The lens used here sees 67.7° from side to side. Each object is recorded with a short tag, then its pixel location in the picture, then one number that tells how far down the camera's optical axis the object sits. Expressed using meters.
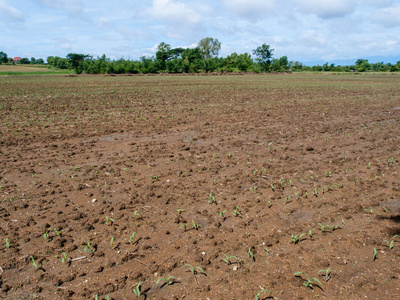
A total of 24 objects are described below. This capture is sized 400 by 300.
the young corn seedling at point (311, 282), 3.45
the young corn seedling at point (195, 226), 4.66
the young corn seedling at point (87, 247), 4.09
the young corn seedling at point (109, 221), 4.82
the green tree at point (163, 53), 99.00
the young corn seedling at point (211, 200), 5.52
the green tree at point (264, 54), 111.38
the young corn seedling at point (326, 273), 3.58
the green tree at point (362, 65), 107.44
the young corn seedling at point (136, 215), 5.01
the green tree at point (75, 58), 92.44
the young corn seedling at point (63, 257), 3.87
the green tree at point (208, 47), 131.38
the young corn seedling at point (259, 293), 3.24
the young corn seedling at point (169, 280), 3.51
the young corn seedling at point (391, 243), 4.14
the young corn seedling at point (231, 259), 3.86
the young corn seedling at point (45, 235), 4.37
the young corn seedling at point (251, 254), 3.92
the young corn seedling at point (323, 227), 4.56
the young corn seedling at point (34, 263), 3.79
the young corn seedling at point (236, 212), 5.05
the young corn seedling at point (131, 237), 4.30
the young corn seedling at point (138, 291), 3.31
